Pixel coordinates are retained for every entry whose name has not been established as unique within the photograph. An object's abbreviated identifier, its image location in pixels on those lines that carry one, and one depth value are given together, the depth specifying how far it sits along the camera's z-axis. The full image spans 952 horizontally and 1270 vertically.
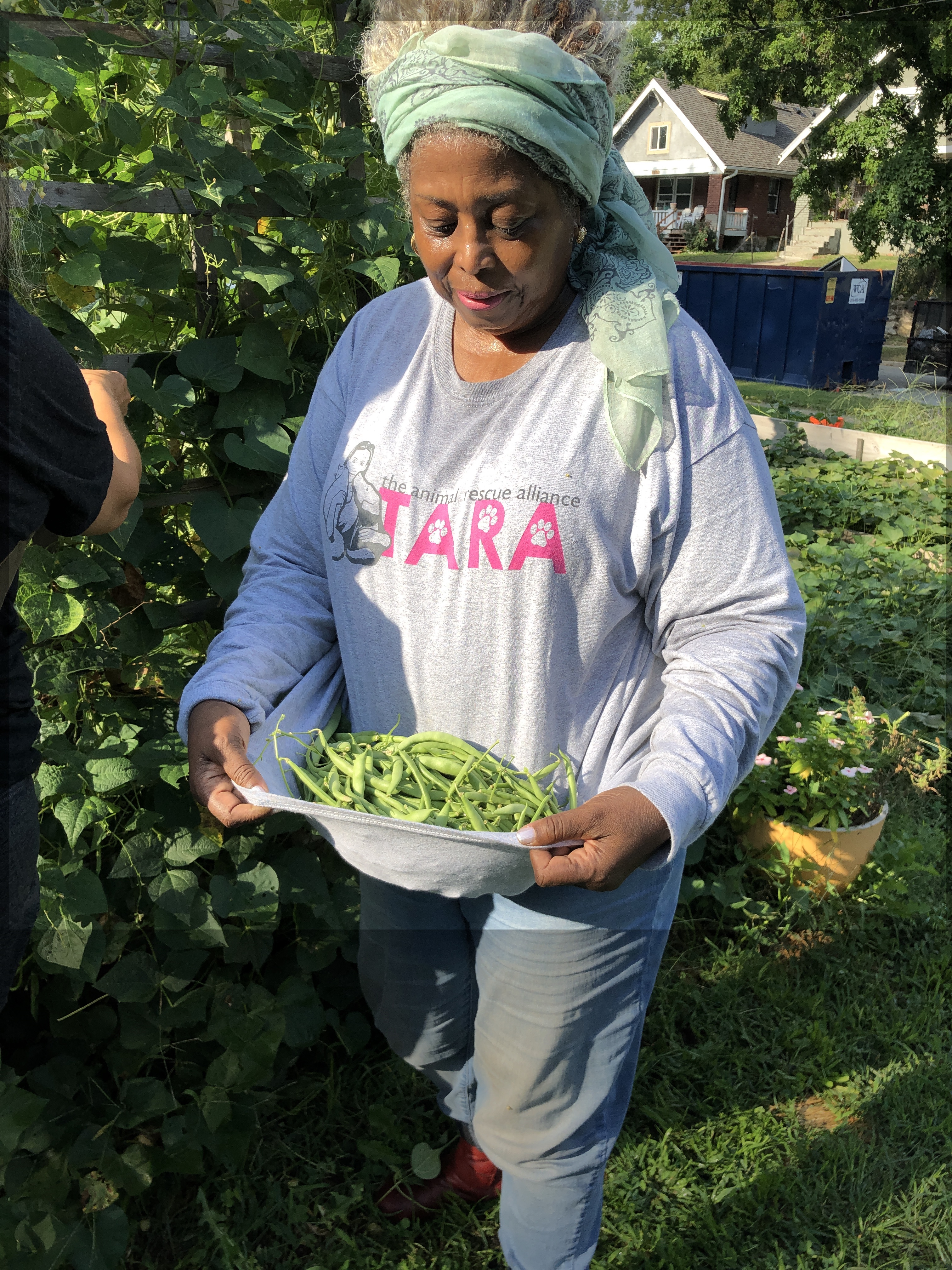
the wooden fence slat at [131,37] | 1.80
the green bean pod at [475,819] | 1.37
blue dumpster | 15.52
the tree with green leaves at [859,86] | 23.08
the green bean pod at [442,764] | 1.47
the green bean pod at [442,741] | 1.51
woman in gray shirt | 1.32
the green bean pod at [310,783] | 1.44
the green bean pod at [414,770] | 1.45
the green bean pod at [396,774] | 1.44
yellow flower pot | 3.12
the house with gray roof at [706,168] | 46.94
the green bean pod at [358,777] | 1.44
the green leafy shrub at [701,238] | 45.12
